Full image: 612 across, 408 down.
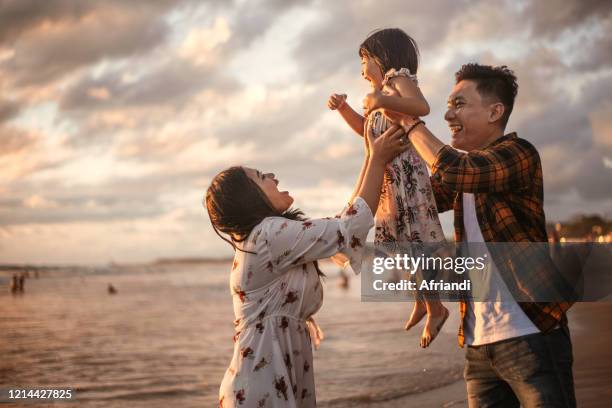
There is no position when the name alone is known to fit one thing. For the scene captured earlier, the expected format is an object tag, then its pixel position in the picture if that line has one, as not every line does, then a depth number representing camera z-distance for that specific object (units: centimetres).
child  317
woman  282
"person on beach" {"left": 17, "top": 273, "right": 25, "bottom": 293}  4256
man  253
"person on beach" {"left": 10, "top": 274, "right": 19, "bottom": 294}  4144
